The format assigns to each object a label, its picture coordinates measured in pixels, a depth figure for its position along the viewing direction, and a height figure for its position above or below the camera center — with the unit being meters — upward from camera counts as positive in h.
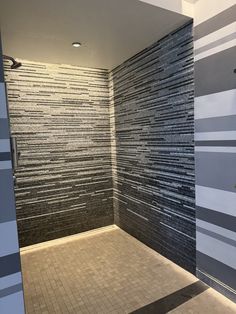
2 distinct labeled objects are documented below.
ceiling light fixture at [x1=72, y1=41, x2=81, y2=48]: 1.91 +0.79
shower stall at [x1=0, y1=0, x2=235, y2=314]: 1.56 -0.22
